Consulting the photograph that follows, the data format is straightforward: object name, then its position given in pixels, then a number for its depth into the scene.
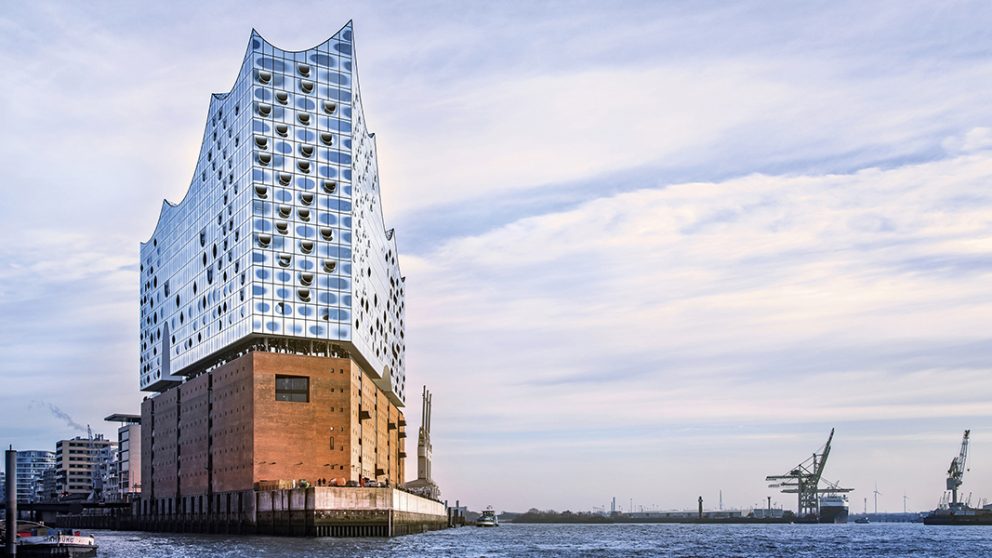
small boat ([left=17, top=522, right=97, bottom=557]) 62.91
